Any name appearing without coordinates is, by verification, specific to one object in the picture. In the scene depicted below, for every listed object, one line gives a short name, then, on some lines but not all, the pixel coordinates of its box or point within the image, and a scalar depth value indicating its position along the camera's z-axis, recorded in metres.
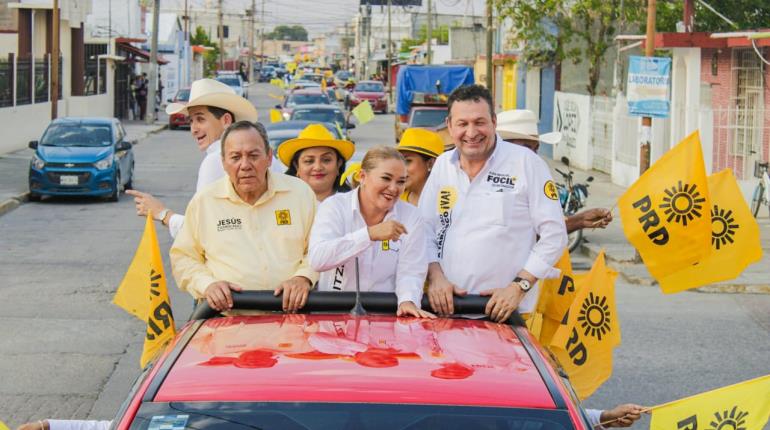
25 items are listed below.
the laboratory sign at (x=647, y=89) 17.22
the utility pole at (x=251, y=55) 132.88
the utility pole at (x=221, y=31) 111.50
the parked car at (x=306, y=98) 45.88
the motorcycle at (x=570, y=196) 17.95
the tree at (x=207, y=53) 111.50
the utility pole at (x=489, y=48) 39.00
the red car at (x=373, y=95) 66.62
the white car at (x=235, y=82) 62.69
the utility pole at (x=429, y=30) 66.50
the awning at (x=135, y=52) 57.31
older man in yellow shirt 5.34
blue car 22.84
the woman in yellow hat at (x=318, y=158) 7.01
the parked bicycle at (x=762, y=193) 19.78
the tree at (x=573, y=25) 33.81
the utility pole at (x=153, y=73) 50.50
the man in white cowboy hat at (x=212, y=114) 6.83
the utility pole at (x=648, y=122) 17.47
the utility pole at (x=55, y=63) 33.03
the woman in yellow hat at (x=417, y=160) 7.15
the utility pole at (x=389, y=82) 81.25
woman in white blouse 5.04
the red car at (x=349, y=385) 3.45
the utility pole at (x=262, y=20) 149.62
